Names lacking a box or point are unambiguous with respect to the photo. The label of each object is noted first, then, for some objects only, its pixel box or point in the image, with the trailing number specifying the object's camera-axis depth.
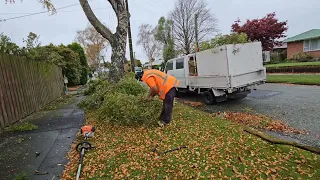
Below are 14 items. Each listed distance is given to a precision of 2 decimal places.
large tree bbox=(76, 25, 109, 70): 37.16
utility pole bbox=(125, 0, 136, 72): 14.48
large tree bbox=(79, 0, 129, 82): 7.63
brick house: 21.41
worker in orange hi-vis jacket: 4.71
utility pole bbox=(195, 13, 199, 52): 27.42
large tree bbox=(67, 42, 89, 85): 21.25
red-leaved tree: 21.92
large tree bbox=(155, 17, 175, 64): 32.38
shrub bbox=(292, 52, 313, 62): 20.91
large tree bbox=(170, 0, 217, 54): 29.09
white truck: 6.90
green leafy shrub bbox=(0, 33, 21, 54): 6.26
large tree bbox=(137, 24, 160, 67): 46.79
